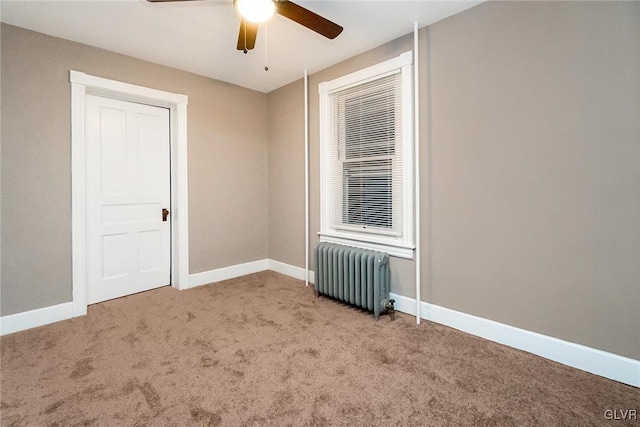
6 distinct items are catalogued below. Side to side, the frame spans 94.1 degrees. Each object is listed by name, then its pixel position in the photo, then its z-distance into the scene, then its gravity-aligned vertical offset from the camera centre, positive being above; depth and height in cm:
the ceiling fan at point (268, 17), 177 +128
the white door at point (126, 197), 307 +20
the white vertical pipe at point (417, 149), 262 +56
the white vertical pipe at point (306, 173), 364 +50
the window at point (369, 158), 278 +57
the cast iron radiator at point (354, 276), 274 -62
